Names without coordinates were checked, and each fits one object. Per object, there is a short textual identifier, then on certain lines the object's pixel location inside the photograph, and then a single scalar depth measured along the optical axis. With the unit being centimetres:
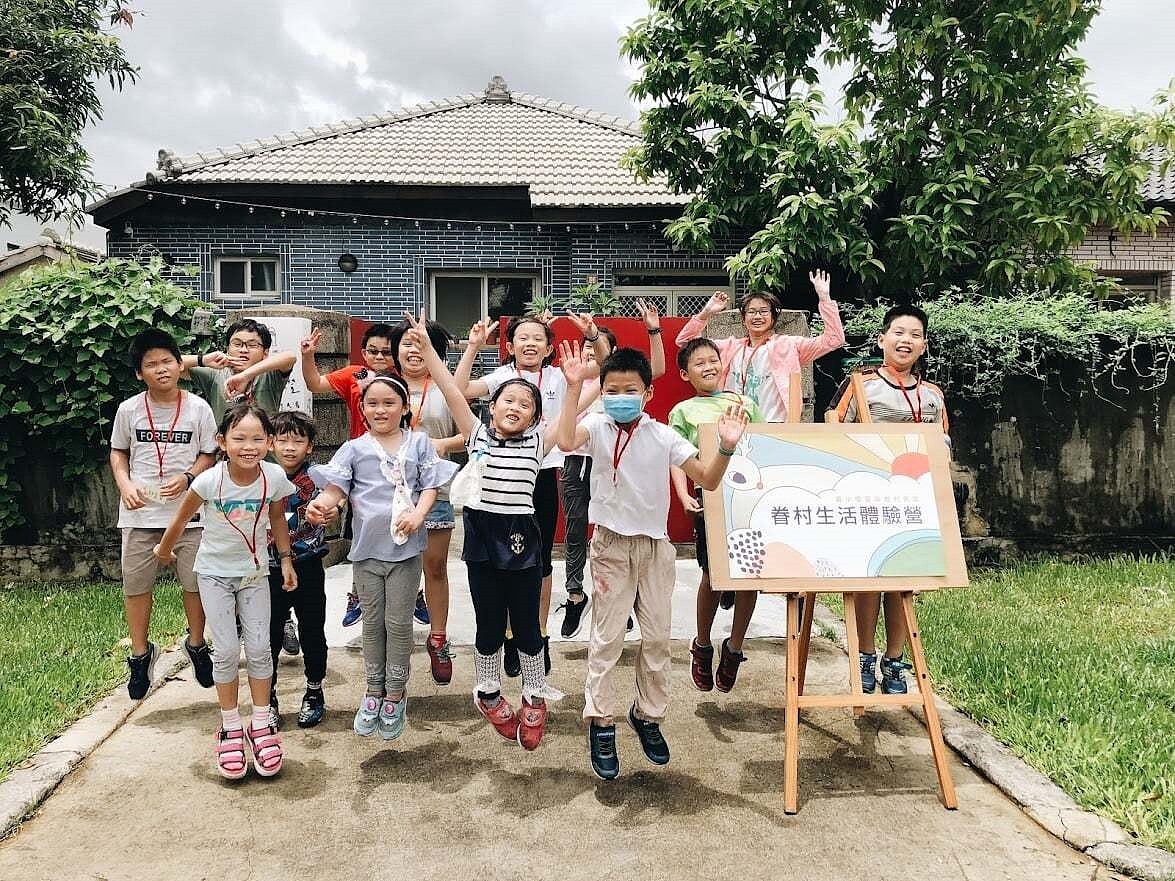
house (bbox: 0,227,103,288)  1964
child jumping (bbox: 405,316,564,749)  364
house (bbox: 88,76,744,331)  1138
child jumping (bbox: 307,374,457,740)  379
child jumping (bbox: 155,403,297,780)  352
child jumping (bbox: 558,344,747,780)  349
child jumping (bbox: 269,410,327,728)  391
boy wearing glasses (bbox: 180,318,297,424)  464
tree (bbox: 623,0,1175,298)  848
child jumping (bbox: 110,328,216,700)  418
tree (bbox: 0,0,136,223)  978
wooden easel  321
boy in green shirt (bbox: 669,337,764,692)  421
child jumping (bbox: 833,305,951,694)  408
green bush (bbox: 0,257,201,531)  632
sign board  351
